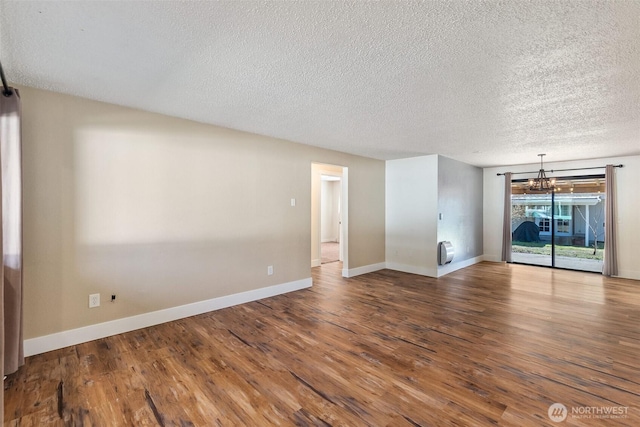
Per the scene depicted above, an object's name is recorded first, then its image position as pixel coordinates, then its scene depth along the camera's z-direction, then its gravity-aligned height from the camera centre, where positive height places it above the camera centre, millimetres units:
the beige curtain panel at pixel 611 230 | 5578 -349
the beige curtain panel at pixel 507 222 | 6812 -249
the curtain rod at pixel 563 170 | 5605 +896
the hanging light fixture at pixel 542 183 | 5590 +558
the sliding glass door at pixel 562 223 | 6070 -258
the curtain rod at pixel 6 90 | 2136 +926
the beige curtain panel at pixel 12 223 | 2219 -85
